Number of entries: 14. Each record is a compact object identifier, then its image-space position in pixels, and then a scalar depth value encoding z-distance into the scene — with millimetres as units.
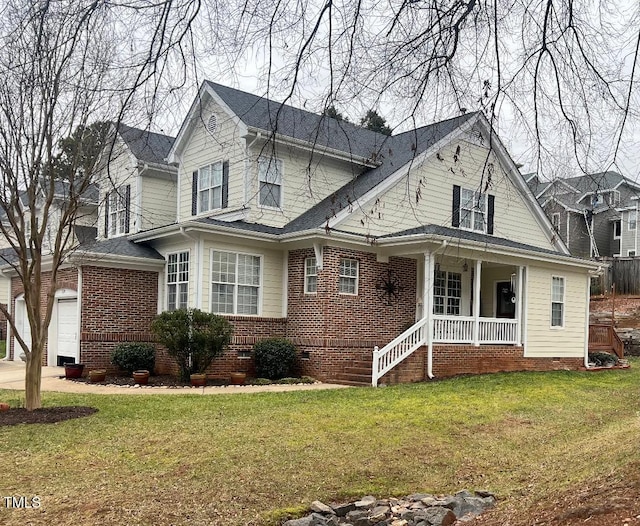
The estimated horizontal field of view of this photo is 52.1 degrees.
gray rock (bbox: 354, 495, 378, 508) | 6449
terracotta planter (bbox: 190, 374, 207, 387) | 14648
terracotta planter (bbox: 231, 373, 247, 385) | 15414
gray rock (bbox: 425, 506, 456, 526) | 6039
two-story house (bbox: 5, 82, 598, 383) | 16234
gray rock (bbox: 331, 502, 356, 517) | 6300
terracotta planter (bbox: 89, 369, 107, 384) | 15281
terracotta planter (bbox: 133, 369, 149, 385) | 14938
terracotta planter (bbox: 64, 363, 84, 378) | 15812
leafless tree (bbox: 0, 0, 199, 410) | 8586
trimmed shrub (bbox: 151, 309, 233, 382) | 14906
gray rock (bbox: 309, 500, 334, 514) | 6262
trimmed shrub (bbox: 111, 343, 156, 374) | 16250
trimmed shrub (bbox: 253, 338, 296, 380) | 15992
